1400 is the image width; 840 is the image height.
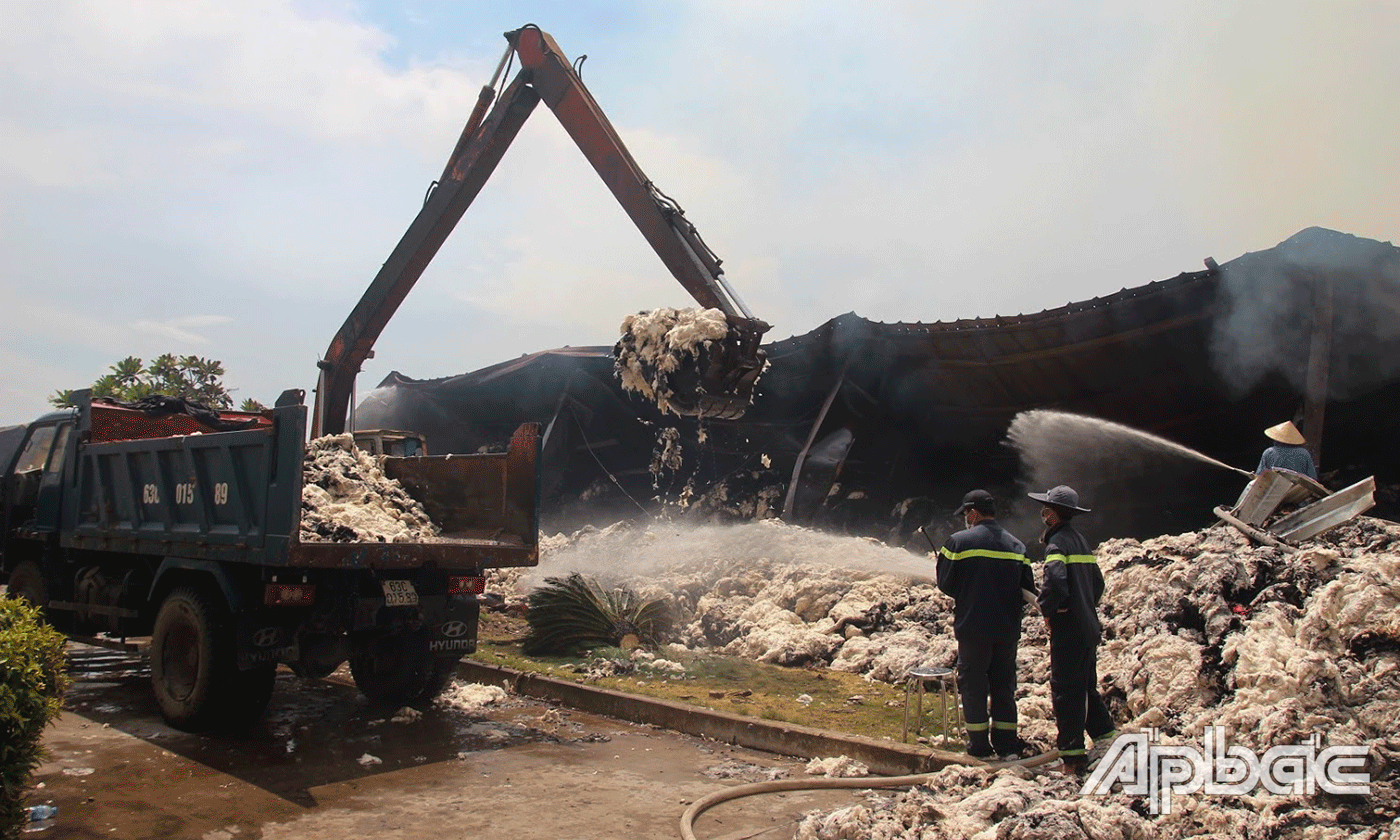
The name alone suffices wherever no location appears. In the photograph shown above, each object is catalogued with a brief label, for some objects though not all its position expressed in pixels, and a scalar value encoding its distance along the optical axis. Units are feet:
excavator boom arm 28.32
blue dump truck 20.11
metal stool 18.57
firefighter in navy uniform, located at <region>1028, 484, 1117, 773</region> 17.07
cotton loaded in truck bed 21.80
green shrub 11.81
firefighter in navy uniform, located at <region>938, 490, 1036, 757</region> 17.93
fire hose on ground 16.12
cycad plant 30.14
